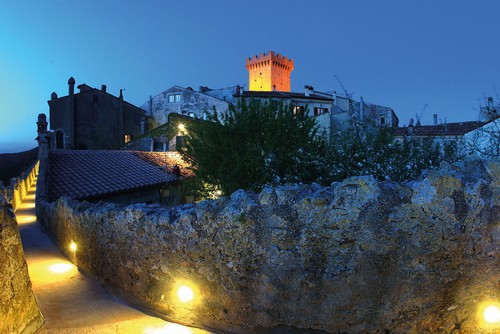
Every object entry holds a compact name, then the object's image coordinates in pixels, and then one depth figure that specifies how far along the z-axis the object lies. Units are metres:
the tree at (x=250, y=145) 10.38
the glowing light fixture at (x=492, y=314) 3.31
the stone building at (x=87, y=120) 37.19
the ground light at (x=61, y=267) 5.93
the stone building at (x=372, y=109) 38.86
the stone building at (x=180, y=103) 38.22
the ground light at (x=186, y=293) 3.98
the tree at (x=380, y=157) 7.18
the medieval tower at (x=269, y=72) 60.75
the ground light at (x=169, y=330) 3.71
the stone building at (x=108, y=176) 13.17
